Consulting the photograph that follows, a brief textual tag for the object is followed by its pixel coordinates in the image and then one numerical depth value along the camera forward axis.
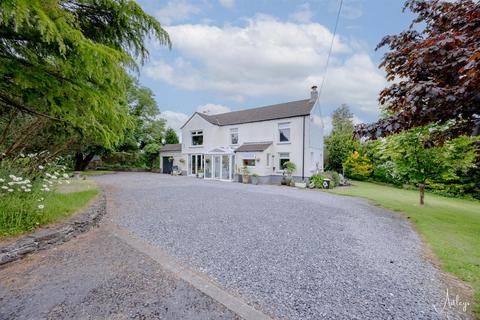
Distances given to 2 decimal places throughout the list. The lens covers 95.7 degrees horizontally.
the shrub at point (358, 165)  24.45
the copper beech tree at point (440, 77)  3.51
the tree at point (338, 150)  25.72
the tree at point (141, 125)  24.00
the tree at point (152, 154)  27.89
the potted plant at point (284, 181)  17.89
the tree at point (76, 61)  3.05
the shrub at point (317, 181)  16.89
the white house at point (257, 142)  17.97
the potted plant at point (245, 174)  18.30
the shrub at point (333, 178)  17.75
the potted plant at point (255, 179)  17.95
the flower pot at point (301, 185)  16.77
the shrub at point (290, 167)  17.69
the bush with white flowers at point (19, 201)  4.40
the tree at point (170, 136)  34.31
